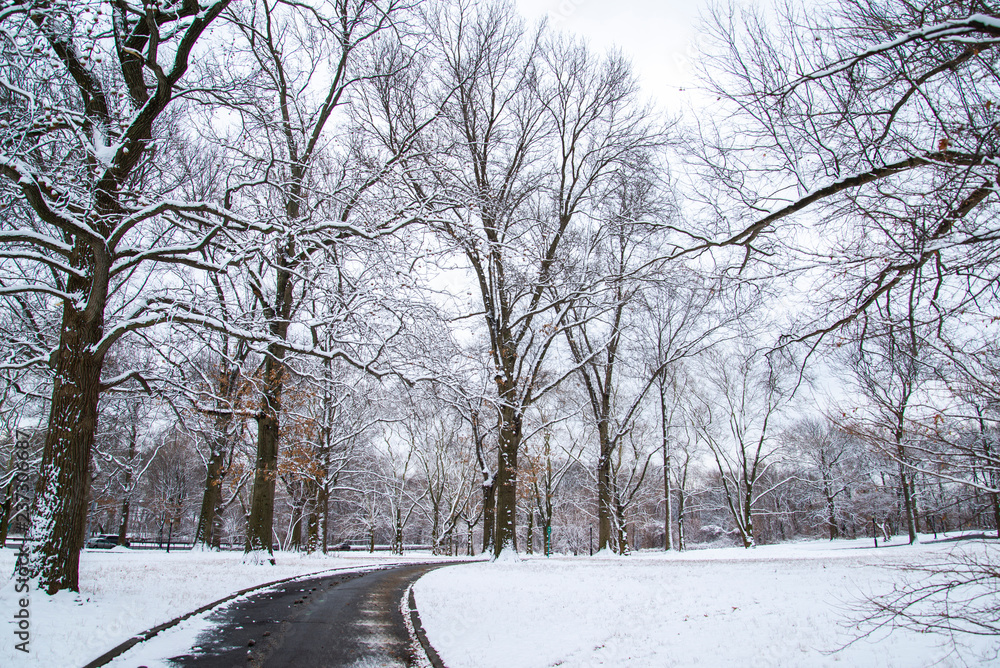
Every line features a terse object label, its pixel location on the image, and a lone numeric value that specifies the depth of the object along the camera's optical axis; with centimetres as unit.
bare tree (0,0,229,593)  652
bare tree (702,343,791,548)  2961
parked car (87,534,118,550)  3764
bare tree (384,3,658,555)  1681
